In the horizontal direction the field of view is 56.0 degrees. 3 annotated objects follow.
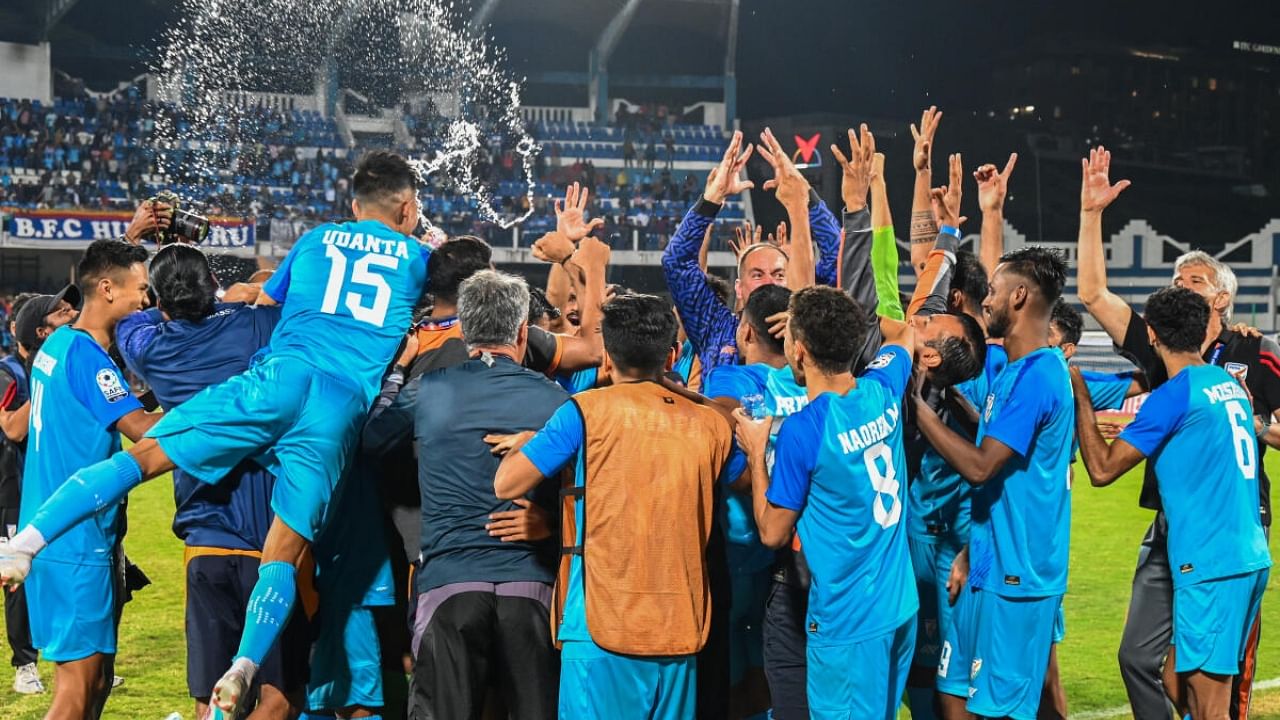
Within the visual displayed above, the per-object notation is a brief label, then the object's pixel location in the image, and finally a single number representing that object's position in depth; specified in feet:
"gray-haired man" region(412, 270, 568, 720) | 13.88
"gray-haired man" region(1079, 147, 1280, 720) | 16.96
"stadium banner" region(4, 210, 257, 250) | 102.53
